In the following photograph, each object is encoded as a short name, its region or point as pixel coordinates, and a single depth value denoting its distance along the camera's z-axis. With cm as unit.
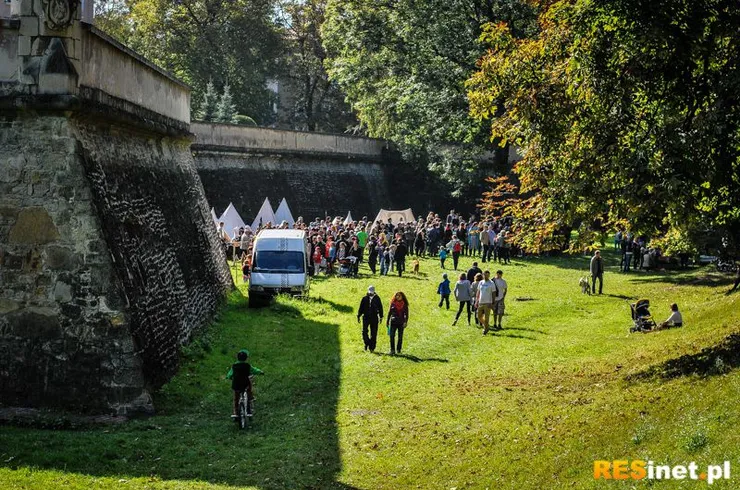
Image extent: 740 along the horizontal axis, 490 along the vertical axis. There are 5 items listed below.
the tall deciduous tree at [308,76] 7175
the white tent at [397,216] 4659
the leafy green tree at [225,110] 5734
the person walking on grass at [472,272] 2889
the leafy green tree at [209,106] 5803
